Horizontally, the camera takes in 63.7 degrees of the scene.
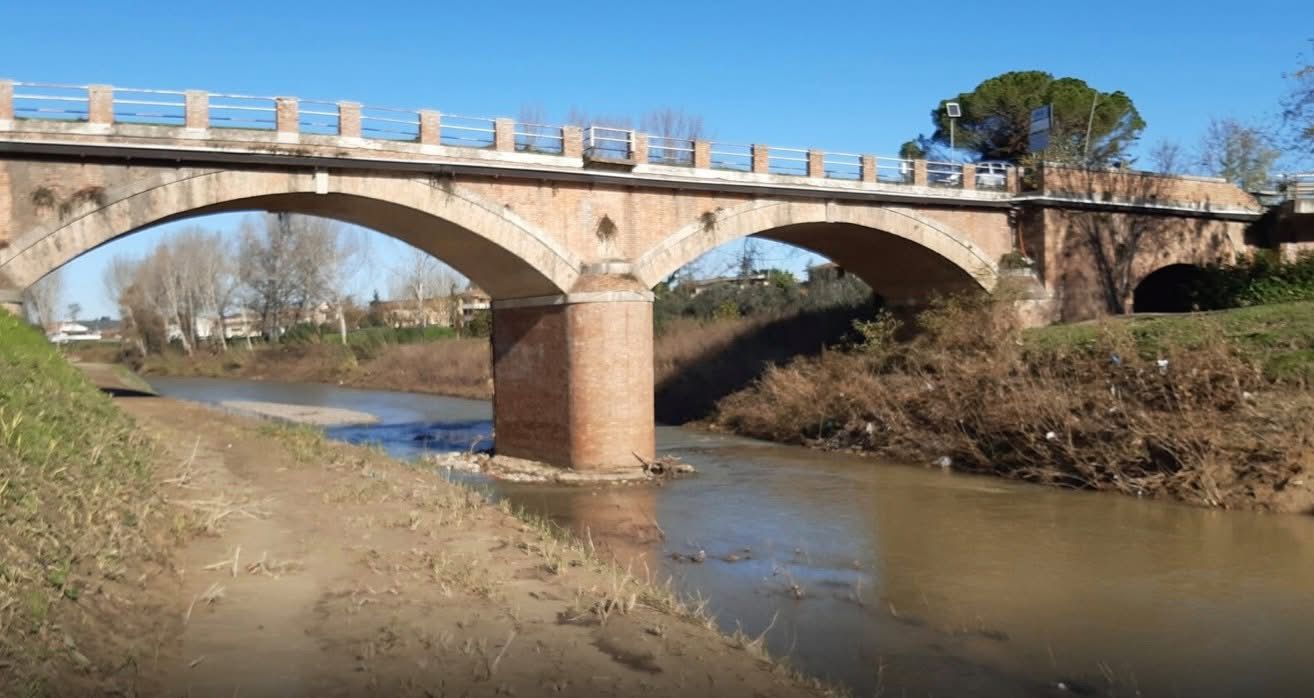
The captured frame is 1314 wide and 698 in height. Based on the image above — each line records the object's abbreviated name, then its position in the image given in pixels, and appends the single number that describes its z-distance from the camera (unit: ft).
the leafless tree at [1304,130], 73.46
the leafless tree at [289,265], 201.98
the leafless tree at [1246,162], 104.06
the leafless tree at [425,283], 219.41
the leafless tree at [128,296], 222.48
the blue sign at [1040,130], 94.48
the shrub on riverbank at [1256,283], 79.36
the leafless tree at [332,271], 205.36
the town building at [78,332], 407.52
